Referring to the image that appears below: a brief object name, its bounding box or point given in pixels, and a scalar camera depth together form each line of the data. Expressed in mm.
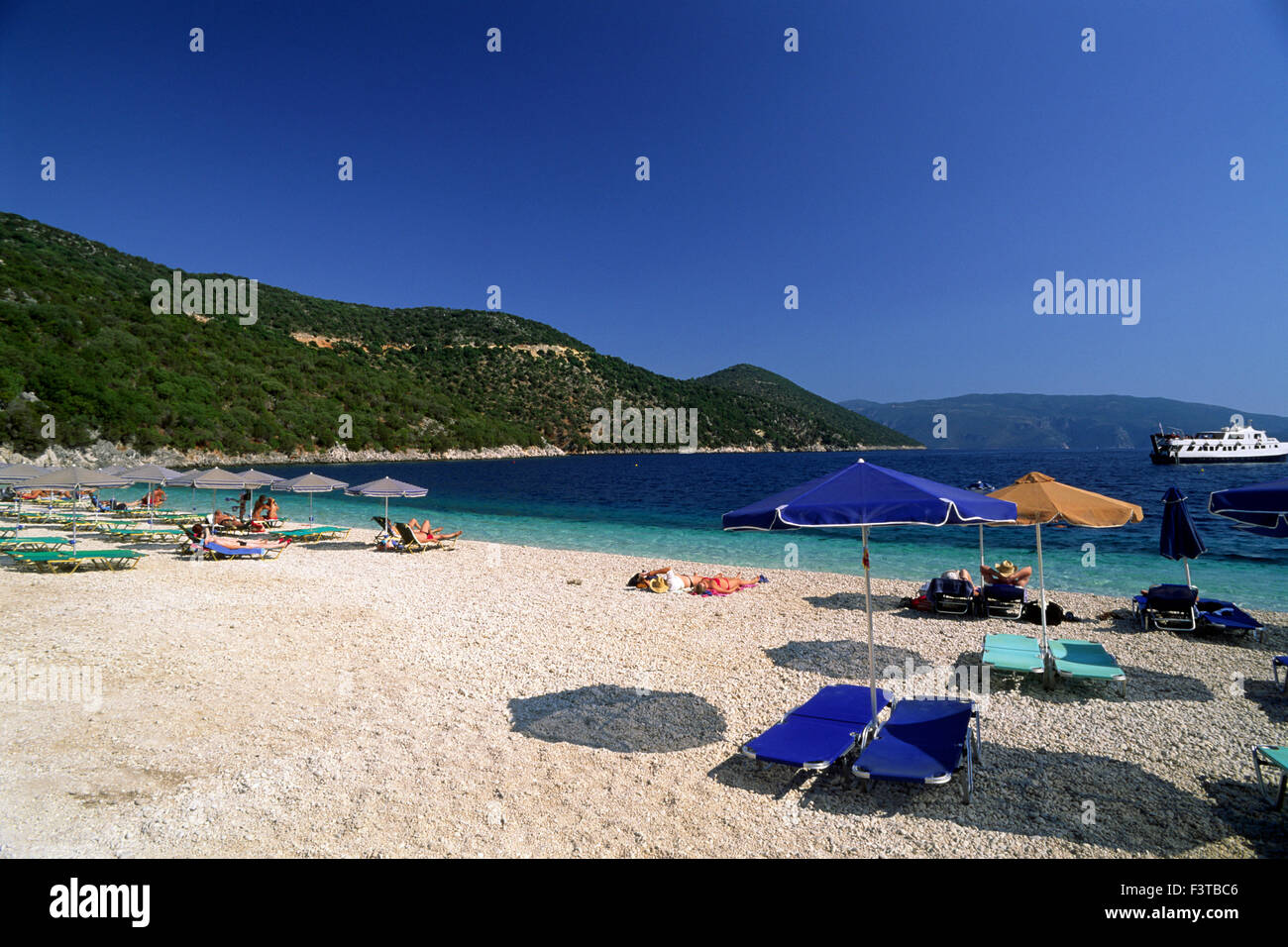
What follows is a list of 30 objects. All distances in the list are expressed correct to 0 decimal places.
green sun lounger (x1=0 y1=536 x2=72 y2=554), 14242
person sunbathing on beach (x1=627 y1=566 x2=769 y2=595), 12789
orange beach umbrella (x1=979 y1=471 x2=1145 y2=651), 7090
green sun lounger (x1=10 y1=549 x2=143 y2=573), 13703
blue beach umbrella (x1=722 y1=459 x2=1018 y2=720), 4688
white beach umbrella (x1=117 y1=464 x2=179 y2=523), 19450
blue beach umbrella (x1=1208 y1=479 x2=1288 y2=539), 5348
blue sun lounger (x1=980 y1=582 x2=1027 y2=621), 10234
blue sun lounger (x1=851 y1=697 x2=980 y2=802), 4469
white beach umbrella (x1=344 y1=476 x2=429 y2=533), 18641
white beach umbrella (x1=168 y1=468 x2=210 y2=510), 20453
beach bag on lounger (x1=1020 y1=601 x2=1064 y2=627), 10055
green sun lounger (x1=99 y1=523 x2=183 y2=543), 17562
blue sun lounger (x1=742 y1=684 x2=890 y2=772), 4719
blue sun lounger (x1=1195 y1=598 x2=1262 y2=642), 8648
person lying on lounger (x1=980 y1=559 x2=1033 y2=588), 11312
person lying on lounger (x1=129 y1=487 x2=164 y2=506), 25062
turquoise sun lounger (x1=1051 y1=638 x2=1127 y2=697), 6711
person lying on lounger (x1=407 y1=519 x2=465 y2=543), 19391
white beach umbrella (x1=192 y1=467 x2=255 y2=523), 20016
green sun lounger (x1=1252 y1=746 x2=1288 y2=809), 4238
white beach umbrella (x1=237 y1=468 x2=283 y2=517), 20423
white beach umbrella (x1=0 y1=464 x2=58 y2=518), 17578
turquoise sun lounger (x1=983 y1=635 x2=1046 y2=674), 6996
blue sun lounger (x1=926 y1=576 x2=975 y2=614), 10430
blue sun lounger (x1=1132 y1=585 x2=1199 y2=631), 9070
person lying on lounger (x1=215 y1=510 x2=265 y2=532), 19359
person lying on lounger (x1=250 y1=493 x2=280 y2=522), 22172
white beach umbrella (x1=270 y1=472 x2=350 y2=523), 19234
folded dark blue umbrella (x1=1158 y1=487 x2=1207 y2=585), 9055
